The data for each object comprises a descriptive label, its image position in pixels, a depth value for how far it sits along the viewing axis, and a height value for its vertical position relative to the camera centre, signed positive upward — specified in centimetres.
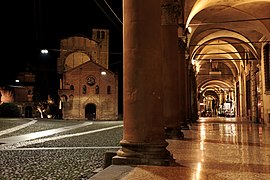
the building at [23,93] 5256 +291
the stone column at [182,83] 1324 +101
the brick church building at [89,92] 4822 +253
